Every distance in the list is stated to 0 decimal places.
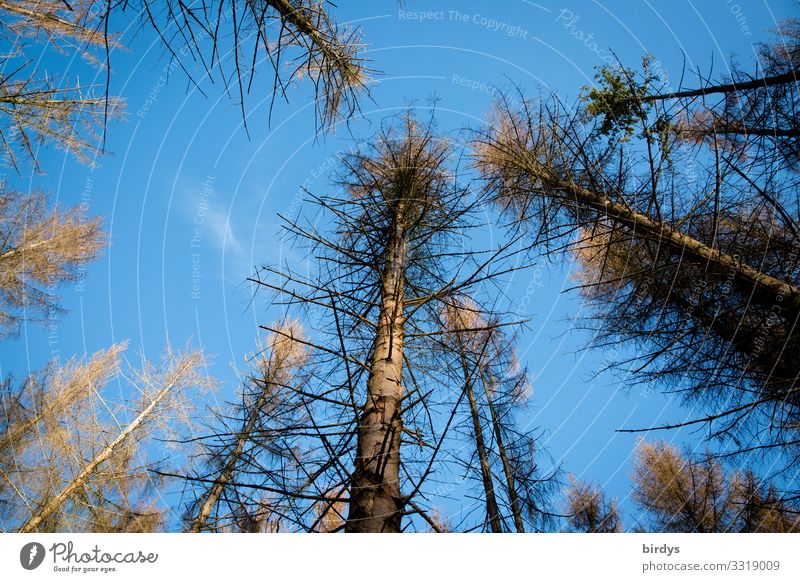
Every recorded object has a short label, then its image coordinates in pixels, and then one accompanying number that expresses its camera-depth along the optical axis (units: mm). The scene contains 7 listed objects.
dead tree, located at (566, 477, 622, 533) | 8219
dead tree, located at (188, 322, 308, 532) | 5906
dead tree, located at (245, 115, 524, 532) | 2053
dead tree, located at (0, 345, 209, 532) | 6305
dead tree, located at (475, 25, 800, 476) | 3494
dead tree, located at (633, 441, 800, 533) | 5793
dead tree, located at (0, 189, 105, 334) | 8320
